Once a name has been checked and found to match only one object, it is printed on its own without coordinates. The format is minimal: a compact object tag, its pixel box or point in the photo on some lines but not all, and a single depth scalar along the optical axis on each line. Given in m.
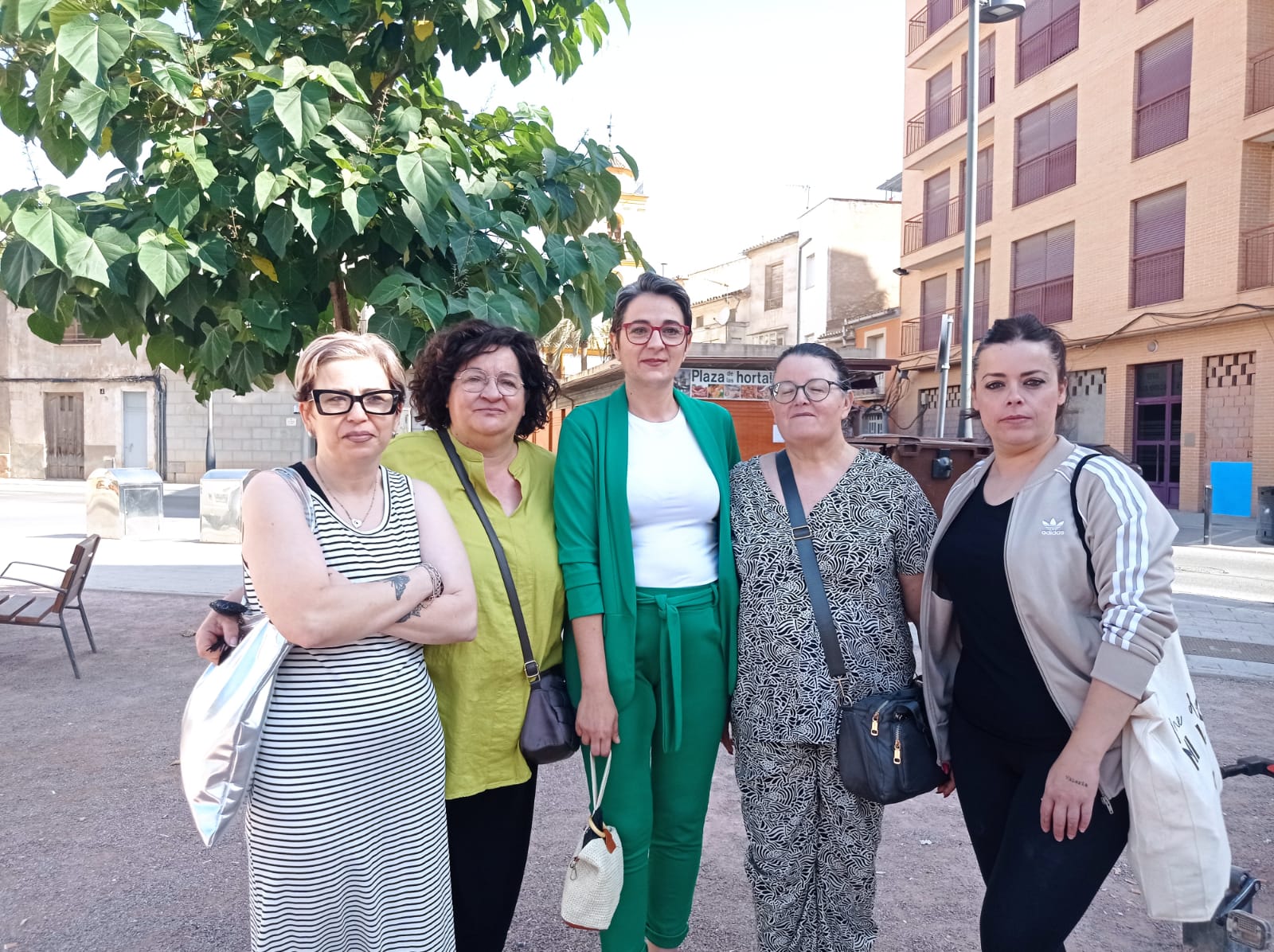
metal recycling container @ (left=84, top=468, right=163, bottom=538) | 14.38
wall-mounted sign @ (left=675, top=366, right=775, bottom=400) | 12.26
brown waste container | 8.38
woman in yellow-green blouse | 2.38
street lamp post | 10.39
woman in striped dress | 1.99
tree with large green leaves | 3.16
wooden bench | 6.21
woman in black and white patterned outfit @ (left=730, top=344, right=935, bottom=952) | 2.50
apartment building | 17.31
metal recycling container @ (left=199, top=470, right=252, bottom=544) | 13.60
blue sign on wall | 16.09
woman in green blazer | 2.48
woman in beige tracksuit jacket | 2.00
